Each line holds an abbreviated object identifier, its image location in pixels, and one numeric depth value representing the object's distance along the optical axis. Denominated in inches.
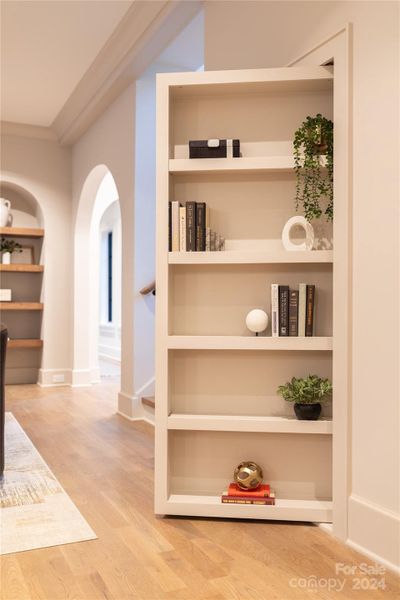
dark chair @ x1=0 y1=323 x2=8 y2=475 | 125.8
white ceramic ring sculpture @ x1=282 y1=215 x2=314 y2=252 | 102.7
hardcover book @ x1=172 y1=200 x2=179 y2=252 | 105.7
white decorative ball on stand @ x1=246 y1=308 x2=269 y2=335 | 104.1
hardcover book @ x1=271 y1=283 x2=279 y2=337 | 103.6
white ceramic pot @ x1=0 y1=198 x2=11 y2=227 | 262.1
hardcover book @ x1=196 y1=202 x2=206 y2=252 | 105.1
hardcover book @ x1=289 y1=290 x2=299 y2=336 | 103.4
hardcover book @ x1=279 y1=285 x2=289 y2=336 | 103.4
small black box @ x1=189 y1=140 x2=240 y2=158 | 105.0
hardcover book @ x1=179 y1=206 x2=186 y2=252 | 105.7
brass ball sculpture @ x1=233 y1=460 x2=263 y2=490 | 105.0
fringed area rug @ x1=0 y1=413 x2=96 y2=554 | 96.3
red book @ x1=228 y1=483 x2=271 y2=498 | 103.6
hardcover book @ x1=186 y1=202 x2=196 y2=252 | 105.3
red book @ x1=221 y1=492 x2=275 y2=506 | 103.3
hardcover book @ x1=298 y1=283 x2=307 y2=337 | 102.4
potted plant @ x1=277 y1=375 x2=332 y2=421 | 101.6
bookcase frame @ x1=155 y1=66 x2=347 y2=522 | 101.8
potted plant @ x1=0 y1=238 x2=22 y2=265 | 265.4
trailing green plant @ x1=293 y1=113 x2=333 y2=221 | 98.8
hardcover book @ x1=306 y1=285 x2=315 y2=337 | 102.5
